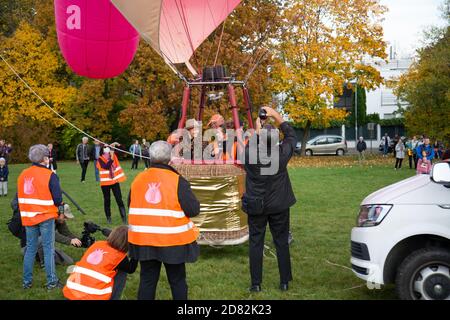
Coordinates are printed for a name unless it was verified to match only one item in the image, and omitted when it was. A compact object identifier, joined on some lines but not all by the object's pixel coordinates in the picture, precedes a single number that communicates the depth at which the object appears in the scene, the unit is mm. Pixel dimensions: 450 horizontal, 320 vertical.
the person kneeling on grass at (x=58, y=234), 6572
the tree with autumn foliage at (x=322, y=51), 32719
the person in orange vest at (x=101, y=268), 4895
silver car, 40844
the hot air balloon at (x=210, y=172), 7402
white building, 58750
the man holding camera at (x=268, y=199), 5953
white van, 4754
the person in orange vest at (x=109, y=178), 10766
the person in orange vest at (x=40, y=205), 5938
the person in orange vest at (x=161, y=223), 4516
